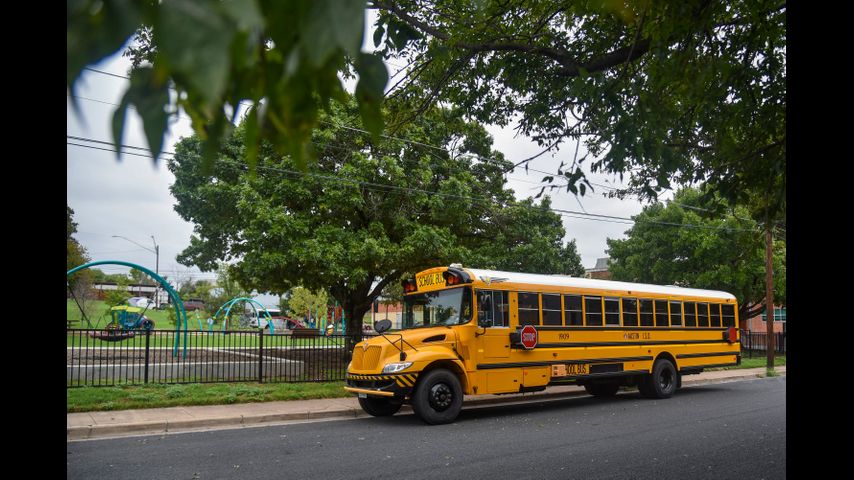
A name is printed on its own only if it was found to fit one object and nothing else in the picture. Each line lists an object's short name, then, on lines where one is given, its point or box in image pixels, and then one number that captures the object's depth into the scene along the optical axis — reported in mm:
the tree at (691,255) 27188
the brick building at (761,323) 39594
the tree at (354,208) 15945
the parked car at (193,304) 66625
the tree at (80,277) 31375
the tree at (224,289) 53303
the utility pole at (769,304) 21766
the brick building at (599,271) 58694
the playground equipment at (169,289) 16567
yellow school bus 10828
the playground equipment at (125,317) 26244
